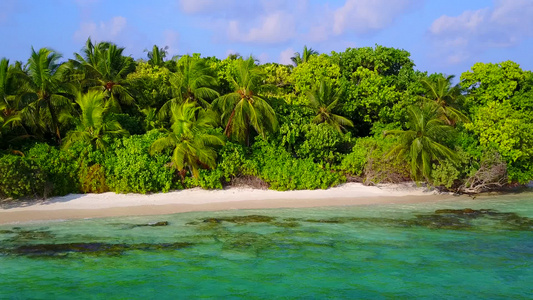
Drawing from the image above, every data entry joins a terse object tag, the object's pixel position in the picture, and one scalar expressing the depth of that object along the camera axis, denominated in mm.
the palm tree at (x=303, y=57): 42041
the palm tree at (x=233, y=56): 36819
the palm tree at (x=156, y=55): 36266
